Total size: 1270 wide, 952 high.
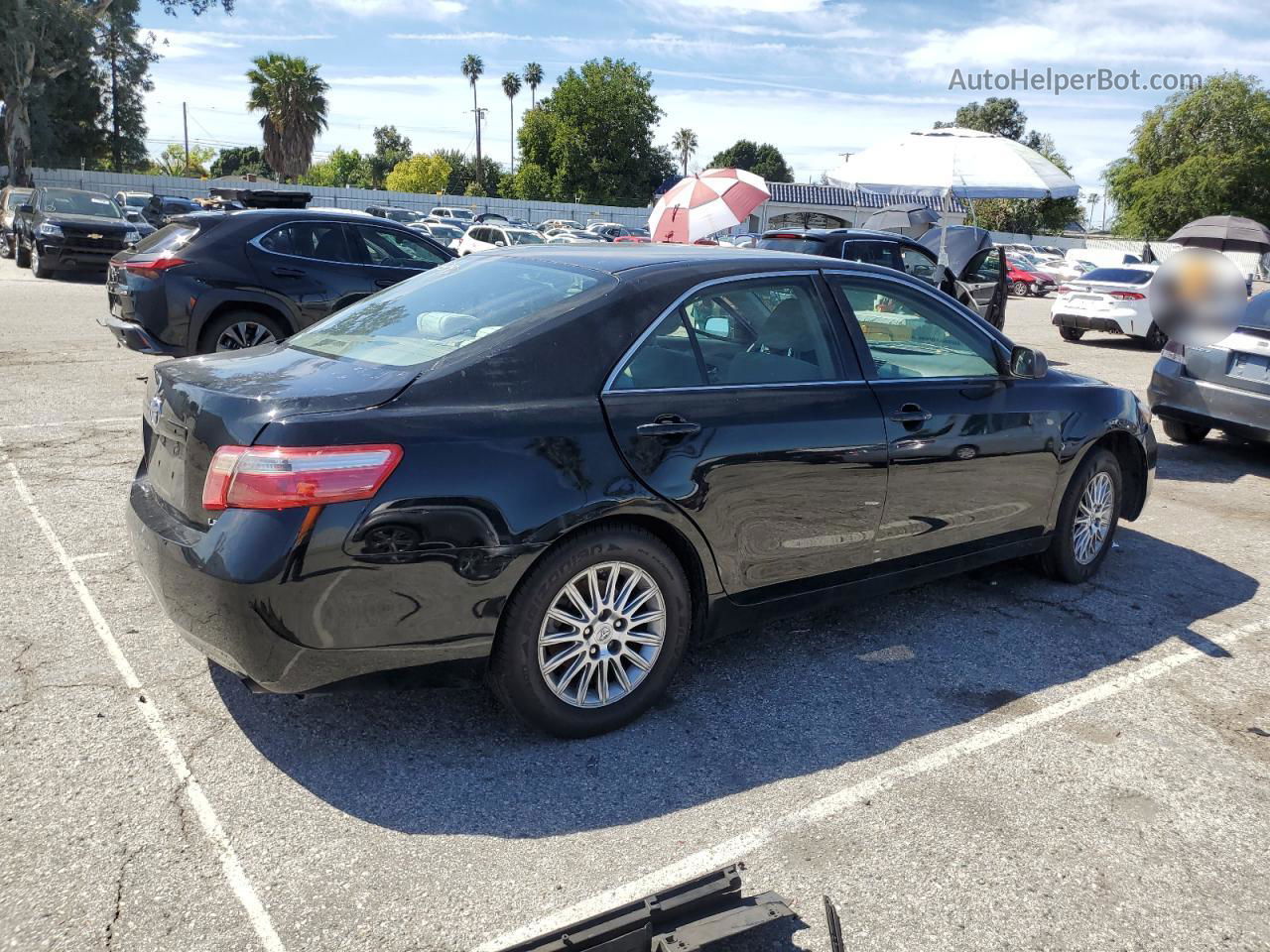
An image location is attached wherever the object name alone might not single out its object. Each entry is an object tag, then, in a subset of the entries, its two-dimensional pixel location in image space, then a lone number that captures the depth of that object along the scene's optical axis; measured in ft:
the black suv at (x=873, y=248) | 39.42
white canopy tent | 41.16
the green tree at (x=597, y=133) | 221.25
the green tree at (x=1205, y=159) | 182.70
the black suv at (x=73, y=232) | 63.10
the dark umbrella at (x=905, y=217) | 62.44
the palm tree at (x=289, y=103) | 203.82
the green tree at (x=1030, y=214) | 234.58
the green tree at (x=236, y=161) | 348.18
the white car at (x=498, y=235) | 89.56
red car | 108.58
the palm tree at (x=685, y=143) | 410.52
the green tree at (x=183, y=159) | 354.76
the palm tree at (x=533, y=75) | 307.37
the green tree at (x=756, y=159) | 360.69
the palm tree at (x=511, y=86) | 319.68
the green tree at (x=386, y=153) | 357.41
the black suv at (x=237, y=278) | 28.02
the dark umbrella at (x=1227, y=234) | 54.34
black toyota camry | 9.78
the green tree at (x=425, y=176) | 286.46
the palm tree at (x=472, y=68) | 321.11
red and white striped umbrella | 46.34
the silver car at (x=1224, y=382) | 26.50
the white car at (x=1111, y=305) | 56.49
